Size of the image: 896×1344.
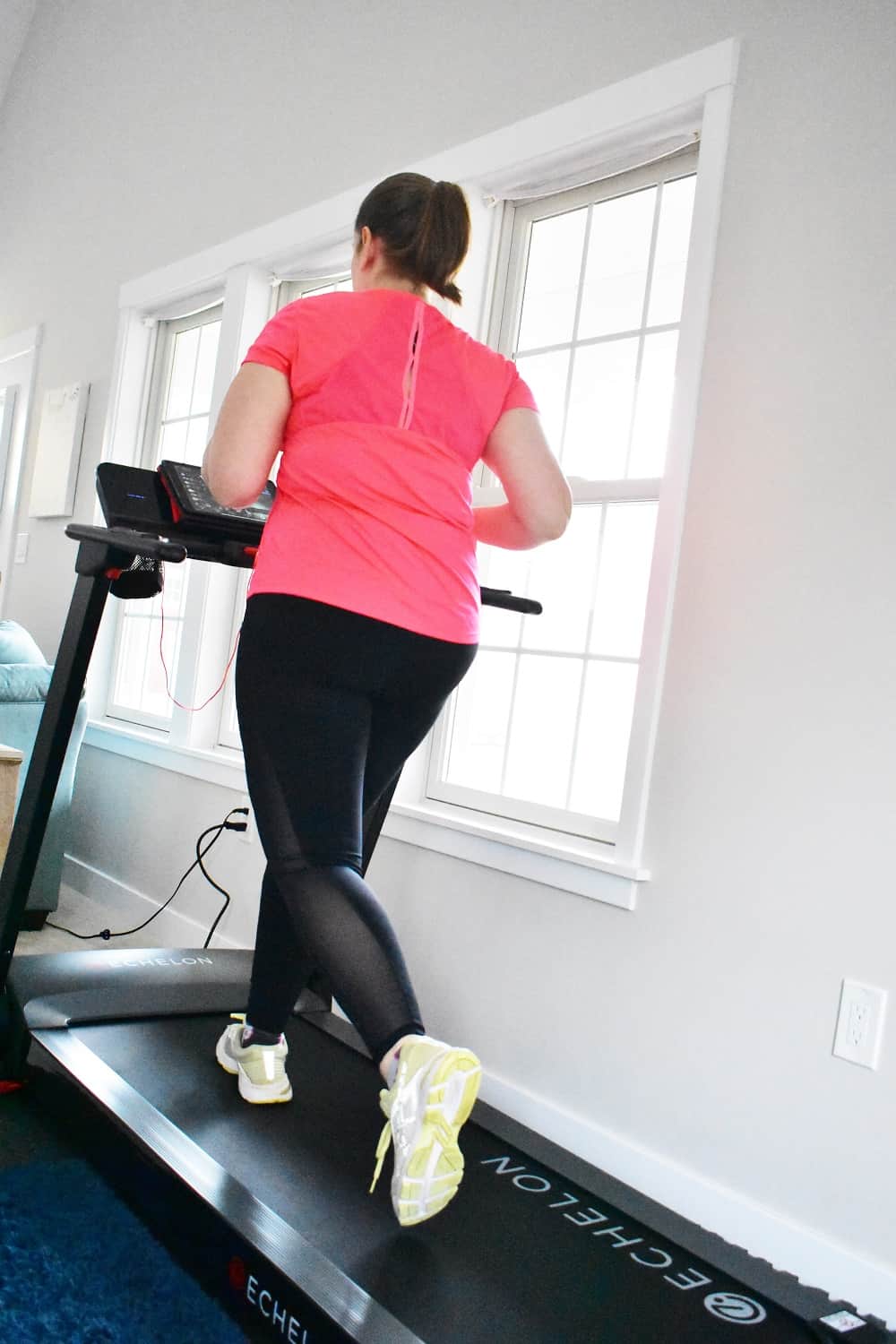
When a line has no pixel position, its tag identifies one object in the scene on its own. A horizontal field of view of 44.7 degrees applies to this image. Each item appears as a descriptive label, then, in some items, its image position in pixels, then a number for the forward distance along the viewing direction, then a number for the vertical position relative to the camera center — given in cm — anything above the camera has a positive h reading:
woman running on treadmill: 128 +15
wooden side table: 240 -31
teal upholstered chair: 299 -23
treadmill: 125 -67
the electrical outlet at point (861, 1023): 158 -39
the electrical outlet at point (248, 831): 285 -41
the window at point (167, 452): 364 +73
